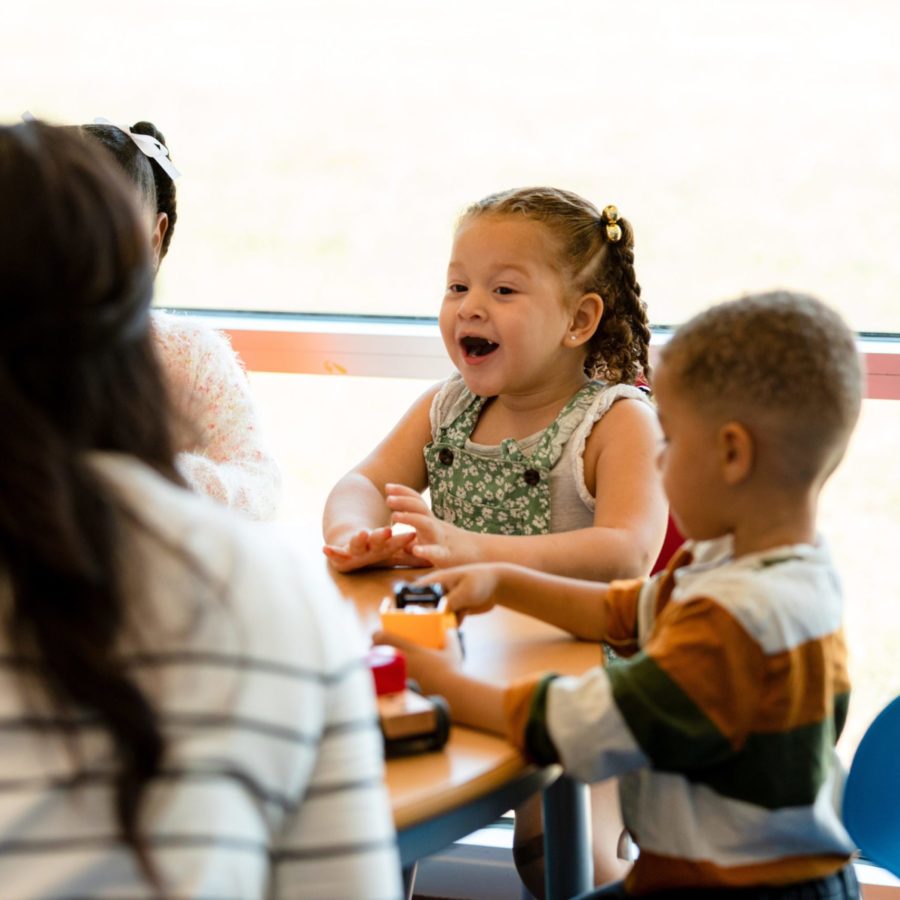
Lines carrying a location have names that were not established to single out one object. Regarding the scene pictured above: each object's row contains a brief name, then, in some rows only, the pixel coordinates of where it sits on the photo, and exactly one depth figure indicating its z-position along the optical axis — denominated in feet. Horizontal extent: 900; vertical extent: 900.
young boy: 8.35
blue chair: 9.39
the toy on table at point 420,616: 8.94
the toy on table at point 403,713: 8.34
